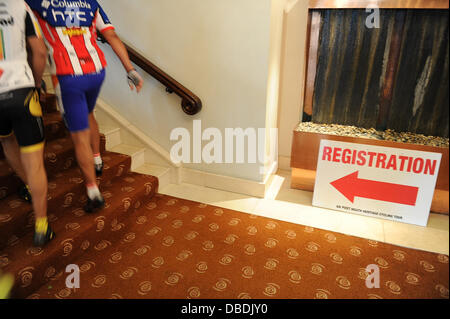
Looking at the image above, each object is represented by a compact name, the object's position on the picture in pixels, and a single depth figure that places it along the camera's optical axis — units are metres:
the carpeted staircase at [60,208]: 1.74
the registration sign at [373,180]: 1.79
